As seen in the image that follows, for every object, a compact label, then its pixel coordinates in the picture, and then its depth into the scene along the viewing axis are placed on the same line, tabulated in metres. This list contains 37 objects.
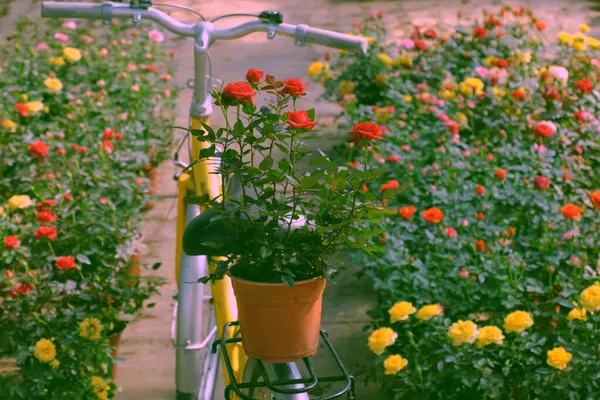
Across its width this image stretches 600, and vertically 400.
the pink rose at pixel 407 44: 4.57
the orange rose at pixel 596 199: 2.65
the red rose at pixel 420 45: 4.54
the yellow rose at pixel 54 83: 4.05
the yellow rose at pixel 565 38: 4.34
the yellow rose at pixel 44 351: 2.56
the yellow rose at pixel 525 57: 4.36
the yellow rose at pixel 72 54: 4.31
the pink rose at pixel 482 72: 4.18
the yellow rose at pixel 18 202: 2.96
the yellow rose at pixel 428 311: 2.46
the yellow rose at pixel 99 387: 2.66
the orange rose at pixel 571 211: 2.71
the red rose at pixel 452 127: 3.56
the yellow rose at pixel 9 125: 3.68
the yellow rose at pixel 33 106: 3.78
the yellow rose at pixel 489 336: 2.38
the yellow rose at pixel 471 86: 3.99
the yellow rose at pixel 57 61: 4.47
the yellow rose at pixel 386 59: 4.59
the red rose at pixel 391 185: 2.96
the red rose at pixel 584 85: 3.76
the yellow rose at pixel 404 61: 4.59
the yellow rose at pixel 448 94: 4.04
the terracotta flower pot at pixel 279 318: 1.33
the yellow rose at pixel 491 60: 4.19
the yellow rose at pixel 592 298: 2.35
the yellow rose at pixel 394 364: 2.44
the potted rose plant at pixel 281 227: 1.31
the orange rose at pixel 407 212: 2.81
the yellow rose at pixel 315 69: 4.59
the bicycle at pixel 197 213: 1.61
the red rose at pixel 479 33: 4.48
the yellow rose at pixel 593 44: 4.29
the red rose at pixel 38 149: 3.15
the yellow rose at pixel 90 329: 2.67
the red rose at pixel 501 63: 4.08
